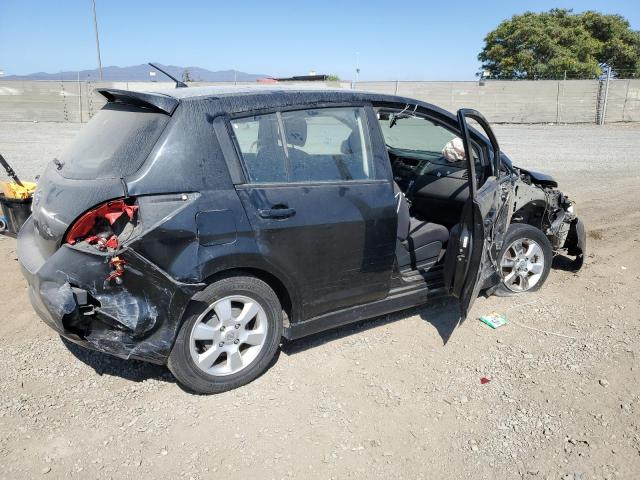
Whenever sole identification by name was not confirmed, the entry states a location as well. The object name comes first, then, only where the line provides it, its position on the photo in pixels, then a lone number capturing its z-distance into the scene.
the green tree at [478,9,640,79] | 35.56
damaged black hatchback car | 2.85
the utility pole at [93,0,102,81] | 28.22
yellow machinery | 4.76
